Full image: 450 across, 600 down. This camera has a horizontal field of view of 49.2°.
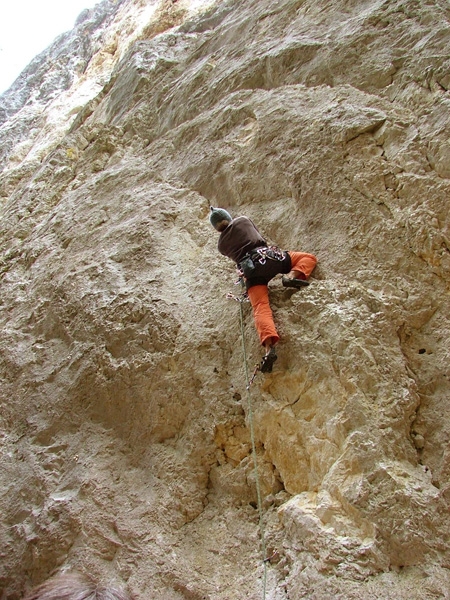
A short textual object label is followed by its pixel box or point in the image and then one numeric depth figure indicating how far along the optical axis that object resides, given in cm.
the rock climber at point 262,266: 362
